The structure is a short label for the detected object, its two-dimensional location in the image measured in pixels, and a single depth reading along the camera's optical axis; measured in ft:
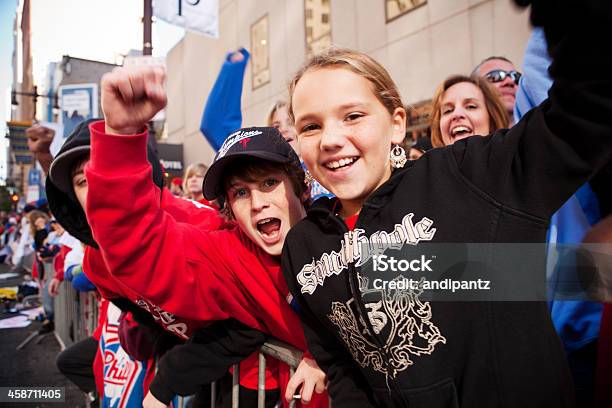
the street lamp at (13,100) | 69.44
